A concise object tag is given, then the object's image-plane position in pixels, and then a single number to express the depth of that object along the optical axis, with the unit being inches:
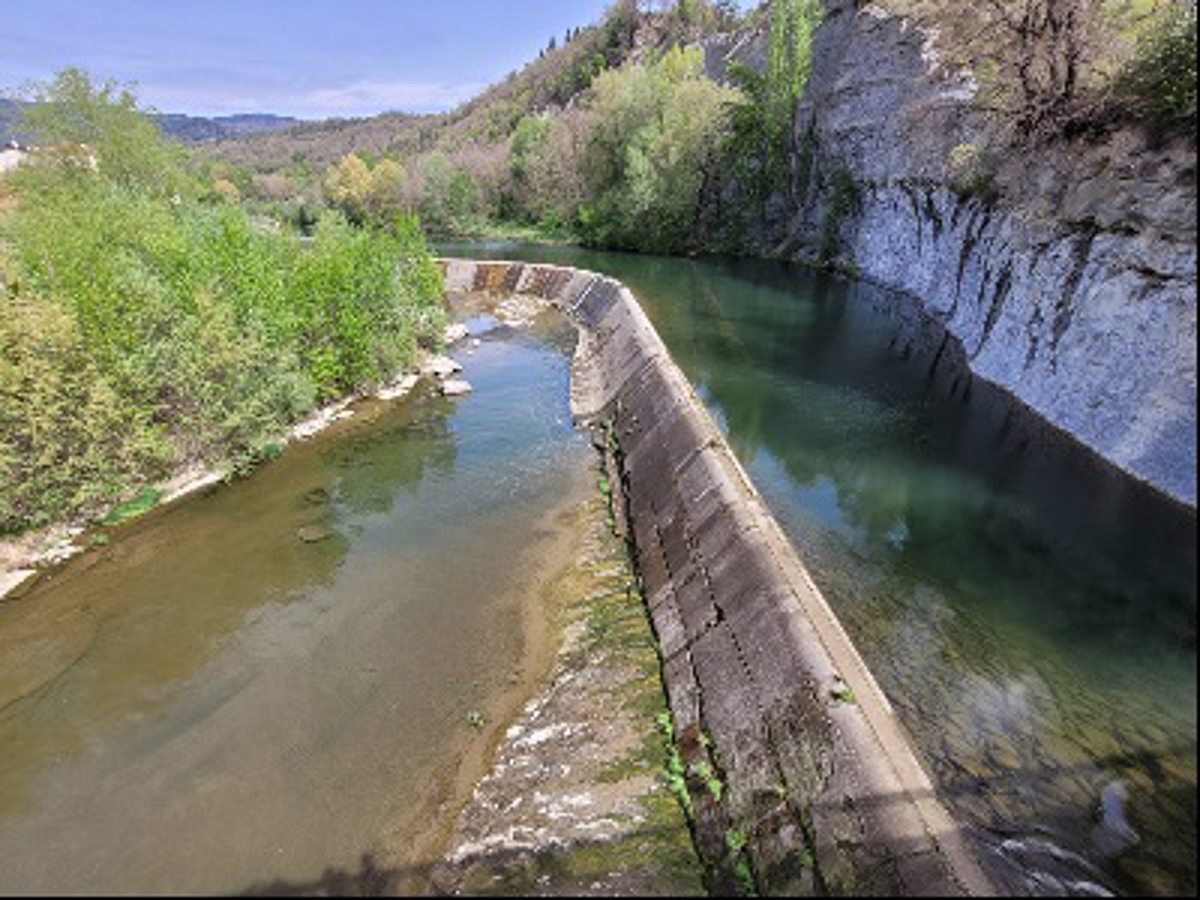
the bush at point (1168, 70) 549.6
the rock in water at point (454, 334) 1336.0
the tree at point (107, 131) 1534.2
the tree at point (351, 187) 3486.7
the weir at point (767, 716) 267.3
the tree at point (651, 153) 2170.3
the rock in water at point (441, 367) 1109.7
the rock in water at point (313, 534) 626.8
